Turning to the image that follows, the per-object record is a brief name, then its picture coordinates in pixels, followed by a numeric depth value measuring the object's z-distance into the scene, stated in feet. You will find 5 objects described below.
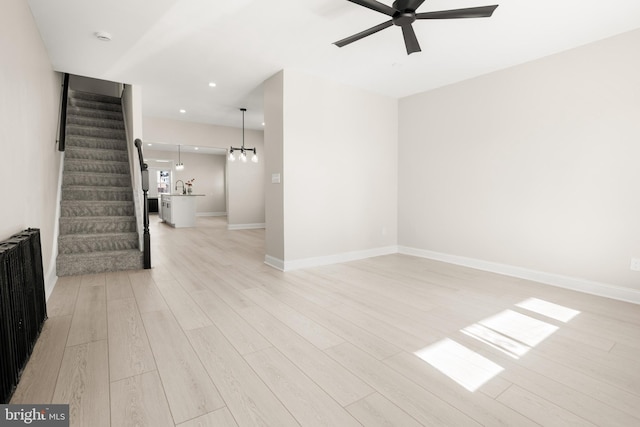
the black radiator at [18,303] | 4.74
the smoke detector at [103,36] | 9.86
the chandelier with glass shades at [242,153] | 23.08
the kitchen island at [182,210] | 27.63
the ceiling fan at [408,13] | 7.09
